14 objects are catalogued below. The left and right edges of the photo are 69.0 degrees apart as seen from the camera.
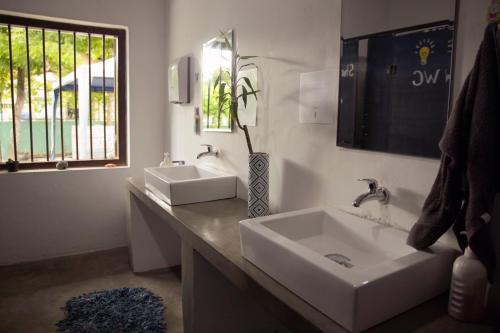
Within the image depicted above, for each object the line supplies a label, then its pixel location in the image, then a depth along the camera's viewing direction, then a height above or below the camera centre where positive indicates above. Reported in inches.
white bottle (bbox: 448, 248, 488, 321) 33.7 -14.7
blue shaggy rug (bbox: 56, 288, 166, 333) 81.0 -44.8
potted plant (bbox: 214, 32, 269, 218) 65.7 -10.2
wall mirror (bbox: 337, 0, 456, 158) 42.4 +7.1
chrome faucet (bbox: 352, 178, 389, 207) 48.4 -8.6
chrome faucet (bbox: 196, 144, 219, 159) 95.3 -6.9
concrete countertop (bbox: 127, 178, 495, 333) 33.7 -18.0
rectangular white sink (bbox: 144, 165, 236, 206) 77.7 -14.0
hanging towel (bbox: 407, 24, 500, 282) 33.5 -2.5
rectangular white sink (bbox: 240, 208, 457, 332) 32.8 -14.9
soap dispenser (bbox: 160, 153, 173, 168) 108.3 -11.0
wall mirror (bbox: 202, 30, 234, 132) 87.5 +12.5
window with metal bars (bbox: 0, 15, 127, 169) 116.1 +11.0
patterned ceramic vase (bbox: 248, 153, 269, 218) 65.7 -10.2
